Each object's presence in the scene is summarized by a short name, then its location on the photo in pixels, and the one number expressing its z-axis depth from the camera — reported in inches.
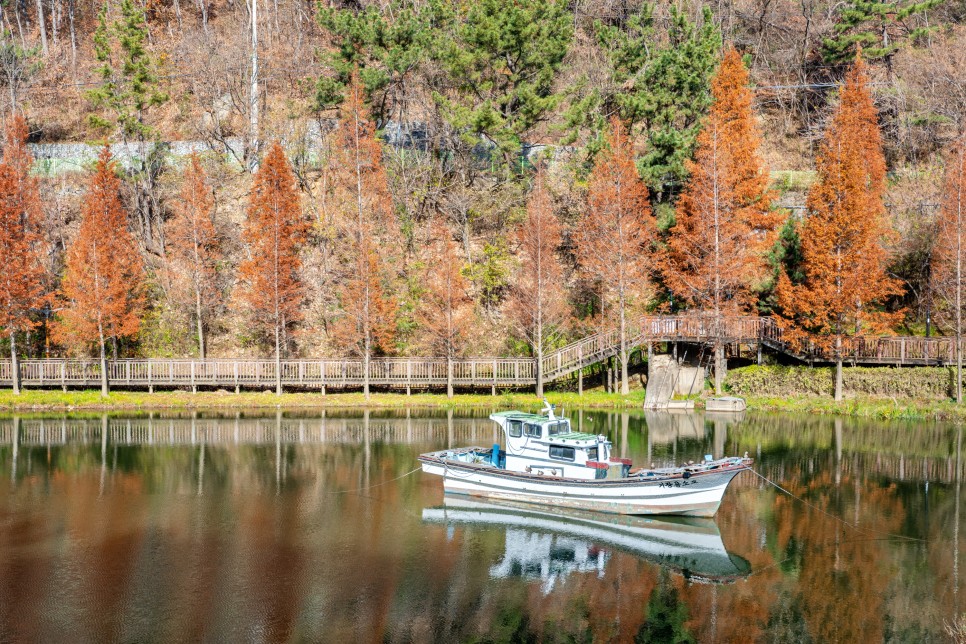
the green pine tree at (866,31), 2186.0
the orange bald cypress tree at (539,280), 1785.2
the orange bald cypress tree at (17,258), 1776.6
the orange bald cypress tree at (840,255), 1679.4
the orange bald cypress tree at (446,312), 1786.4
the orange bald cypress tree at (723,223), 1770.4
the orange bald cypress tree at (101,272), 1802.4
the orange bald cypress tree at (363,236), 1807.3
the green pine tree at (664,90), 1891.0
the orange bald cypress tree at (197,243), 1914.4
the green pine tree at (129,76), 2098.9
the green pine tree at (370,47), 2030.0
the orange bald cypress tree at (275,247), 1815.9
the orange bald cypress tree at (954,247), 1616.6
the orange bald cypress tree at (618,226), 1784.0
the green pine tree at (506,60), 1908.2
